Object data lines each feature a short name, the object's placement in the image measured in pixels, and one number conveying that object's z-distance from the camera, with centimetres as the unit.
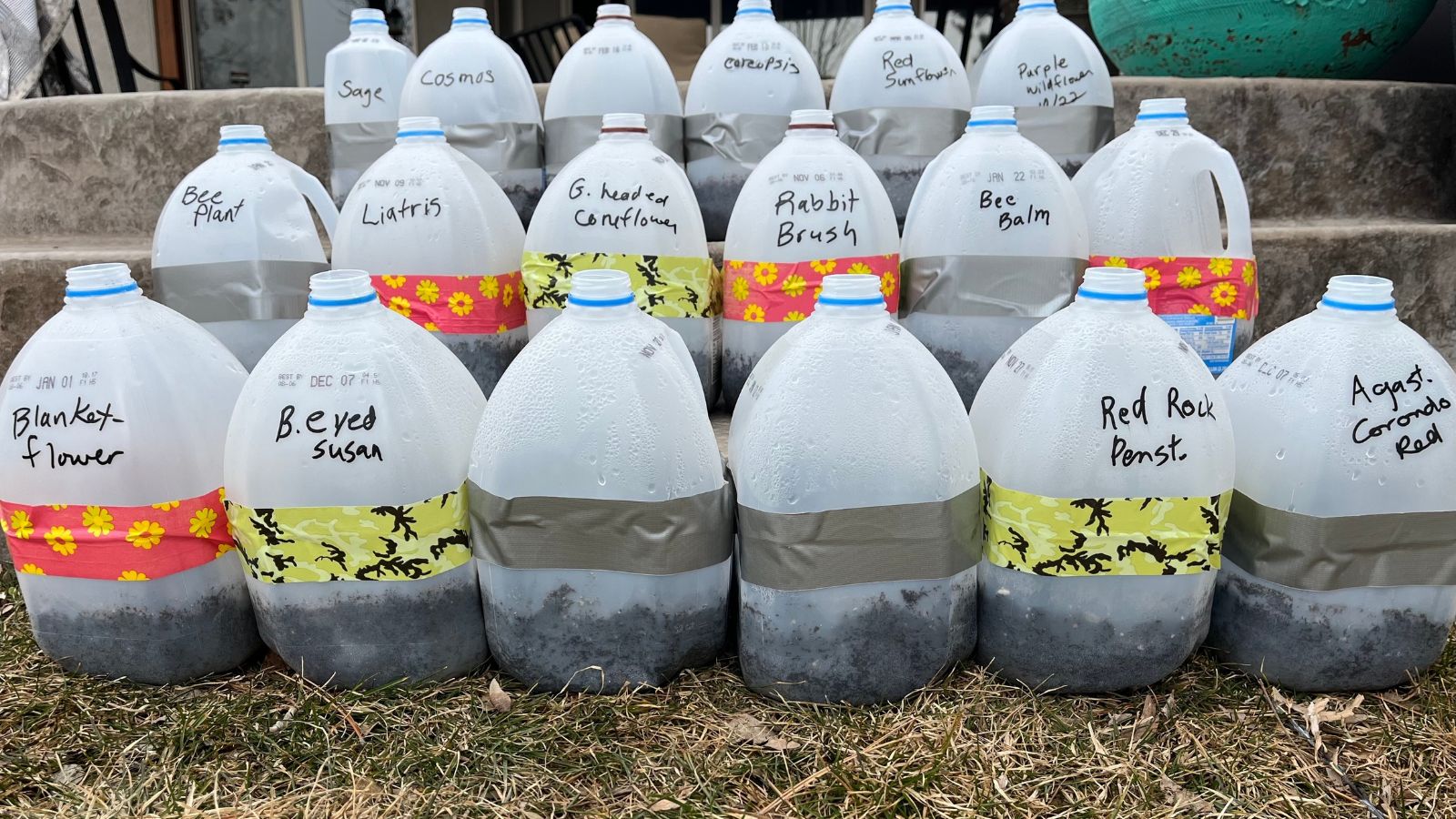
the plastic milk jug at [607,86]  188
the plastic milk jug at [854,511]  116
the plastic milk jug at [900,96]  189
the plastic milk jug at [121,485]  121
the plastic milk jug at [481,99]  189
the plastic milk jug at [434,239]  158
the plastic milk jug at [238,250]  163
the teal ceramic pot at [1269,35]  246
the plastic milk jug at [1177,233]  161
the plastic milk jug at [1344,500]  118
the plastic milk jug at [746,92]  190
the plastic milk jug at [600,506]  116
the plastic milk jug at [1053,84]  193
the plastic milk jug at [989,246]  155
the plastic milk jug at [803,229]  155
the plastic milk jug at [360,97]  200
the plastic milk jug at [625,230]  155
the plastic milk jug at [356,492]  116
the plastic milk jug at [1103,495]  116
